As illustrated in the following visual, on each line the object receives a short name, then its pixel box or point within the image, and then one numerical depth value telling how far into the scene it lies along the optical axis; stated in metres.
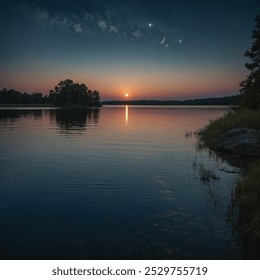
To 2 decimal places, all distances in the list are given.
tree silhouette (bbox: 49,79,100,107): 174.62
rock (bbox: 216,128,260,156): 21.70
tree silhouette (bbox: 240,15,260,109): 37.66
